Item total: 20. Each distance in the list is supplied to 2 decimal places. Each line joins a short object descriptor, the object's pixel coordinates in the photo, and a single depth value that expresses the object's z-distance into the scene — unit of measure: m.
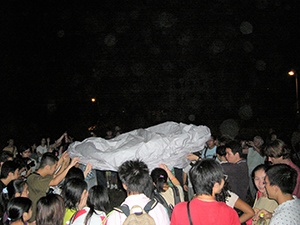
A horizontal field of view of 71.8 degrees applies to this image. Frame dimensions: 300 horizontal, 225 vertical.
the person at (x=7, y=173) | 3.51
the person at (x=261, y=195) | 2.40
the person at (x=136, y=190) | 1.72
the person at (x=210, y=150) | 4.83
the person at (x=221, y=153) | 3.77
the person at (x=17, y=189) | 2.91
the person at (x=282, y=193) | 1.74
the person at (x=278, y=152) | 2.91
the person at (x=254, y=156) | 4.43
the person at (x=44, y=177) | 3.04
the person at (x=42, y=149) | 7.61
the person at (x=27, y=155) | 4.89
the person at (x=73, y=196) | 2.34
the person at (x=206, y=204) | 1.65
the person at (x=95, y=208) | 2.06
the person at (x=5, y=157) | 4.60
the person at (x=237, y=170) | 3.16
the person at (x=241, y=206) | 2.40
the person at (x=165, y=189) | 2.46
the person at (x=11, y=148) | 6.89
